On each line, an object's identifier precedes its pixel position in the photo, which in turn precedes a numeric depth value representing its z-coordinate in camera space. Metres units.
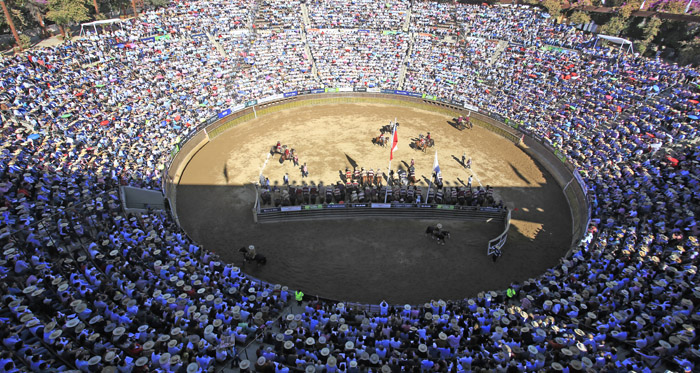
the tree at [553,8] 59.09
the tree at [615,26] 53.66
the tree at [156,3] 56.44
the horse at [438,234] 25.86
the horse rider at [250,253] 23.53
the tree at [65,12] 43.10
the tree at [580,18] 57.78
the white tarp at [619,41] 45.50
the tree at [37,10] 45.44
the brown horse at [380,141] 37.58
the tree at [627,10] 53.09
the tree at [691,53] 44.75
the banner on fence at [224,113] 40.03
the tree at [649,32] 49.94
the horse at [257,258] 23.48
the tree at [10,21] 37.31
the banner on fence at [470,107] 43.72
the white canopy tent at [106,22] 43.06
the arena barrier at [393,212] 28.18
